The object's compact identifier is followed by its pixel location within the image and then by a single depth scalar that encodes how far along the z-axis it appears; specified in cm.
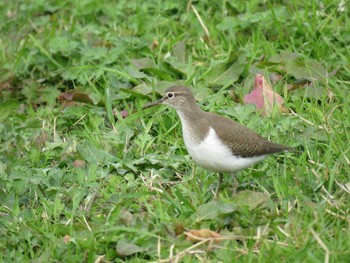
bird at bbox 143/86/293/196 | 1290
